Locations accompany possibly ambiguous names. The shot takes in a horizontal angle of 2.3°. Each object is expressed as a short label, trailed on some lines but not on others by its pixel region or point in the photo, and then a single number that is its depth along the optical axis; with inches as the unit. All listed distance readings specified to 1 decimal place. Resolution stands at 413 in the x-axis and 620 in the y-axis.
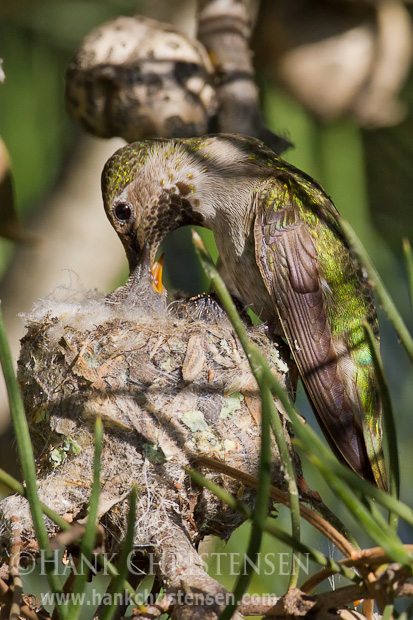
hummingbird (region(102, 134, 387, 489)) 71.8
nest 71.0
